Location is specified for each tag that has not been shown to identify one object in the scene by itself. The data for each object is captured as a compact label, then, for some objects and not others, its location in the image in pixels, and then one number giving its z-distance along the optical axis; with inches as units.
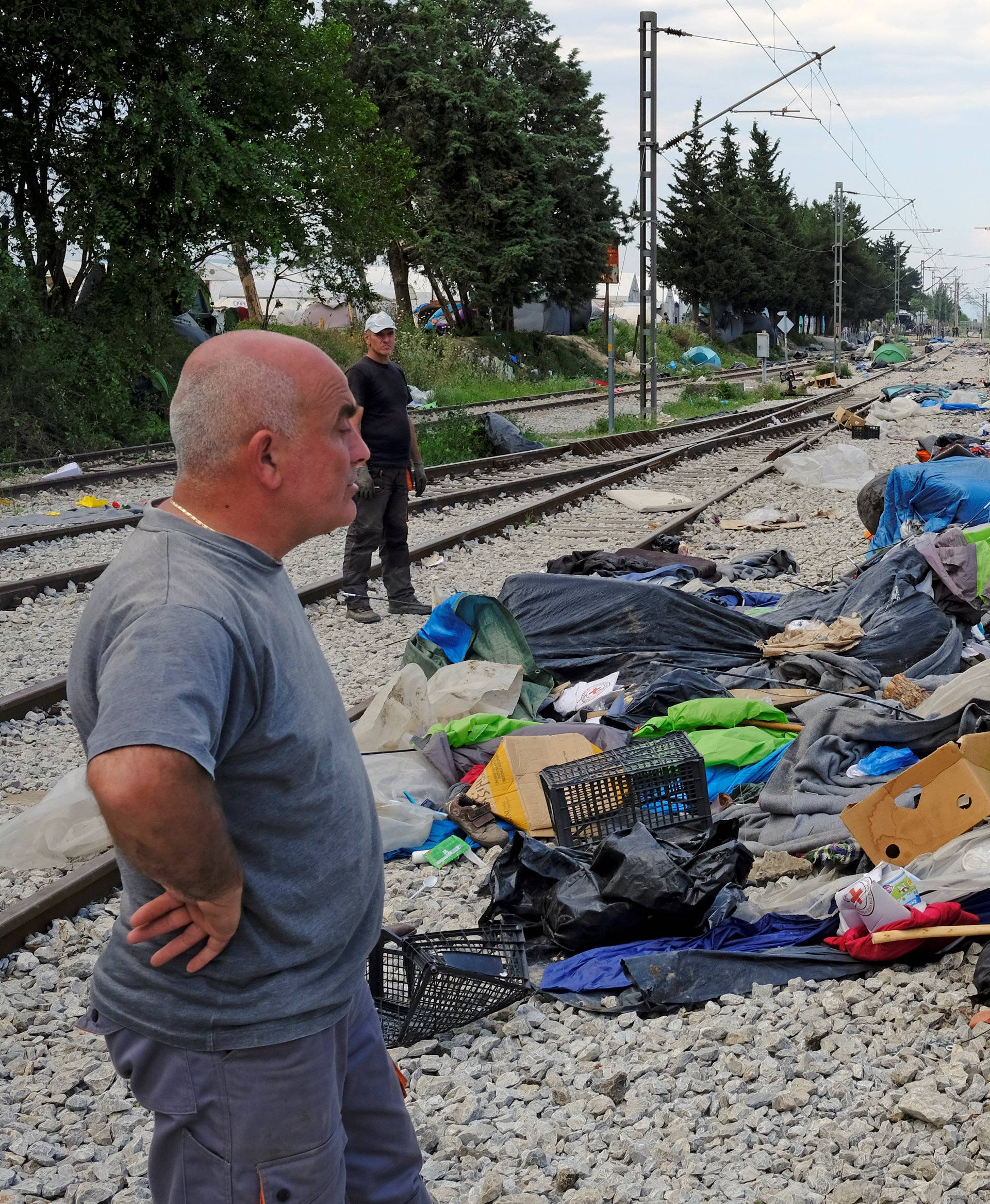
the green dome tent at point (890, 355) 2608.3
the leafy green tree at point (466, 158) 1632.6
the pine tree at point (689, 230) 2783.0
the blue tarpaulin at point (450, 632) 280.2
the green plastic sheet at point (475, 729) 237.1
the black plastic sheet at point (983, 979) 144.3
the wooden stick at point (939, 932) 153.1
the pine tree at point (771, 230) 3120.1
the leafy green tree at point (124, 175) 793.6
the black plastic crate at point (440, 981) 147.6
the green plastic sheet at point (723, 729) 226.7
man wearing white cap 360.8
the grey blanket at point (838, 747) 205.9
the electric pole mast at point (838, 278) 2278.5
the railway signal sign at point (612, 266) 886.4
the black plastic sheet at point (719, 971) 157.9
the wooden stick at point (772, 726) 238.5
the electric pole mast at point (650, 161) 1014.4
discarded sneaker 207.5
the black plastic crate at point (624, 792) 199.8
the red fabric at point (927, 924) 158.1
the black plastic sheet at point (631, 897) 169.2
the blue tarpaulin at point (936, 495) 393.4
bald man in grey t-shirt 67.8
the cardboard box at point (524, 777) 209.6
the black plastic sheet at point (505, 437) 799.7
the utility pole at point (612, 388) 924.0
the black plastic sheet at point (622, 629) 293.0
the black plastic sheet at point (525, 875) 181.3
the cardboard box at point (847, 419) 994.1
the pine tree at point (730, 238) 2815.0
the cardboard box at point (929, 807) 176.4
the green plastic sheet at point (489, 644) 280.1
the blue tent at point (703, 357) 2245.3
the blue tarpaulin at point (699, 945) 162.7
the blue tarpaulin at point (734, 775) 223.6
